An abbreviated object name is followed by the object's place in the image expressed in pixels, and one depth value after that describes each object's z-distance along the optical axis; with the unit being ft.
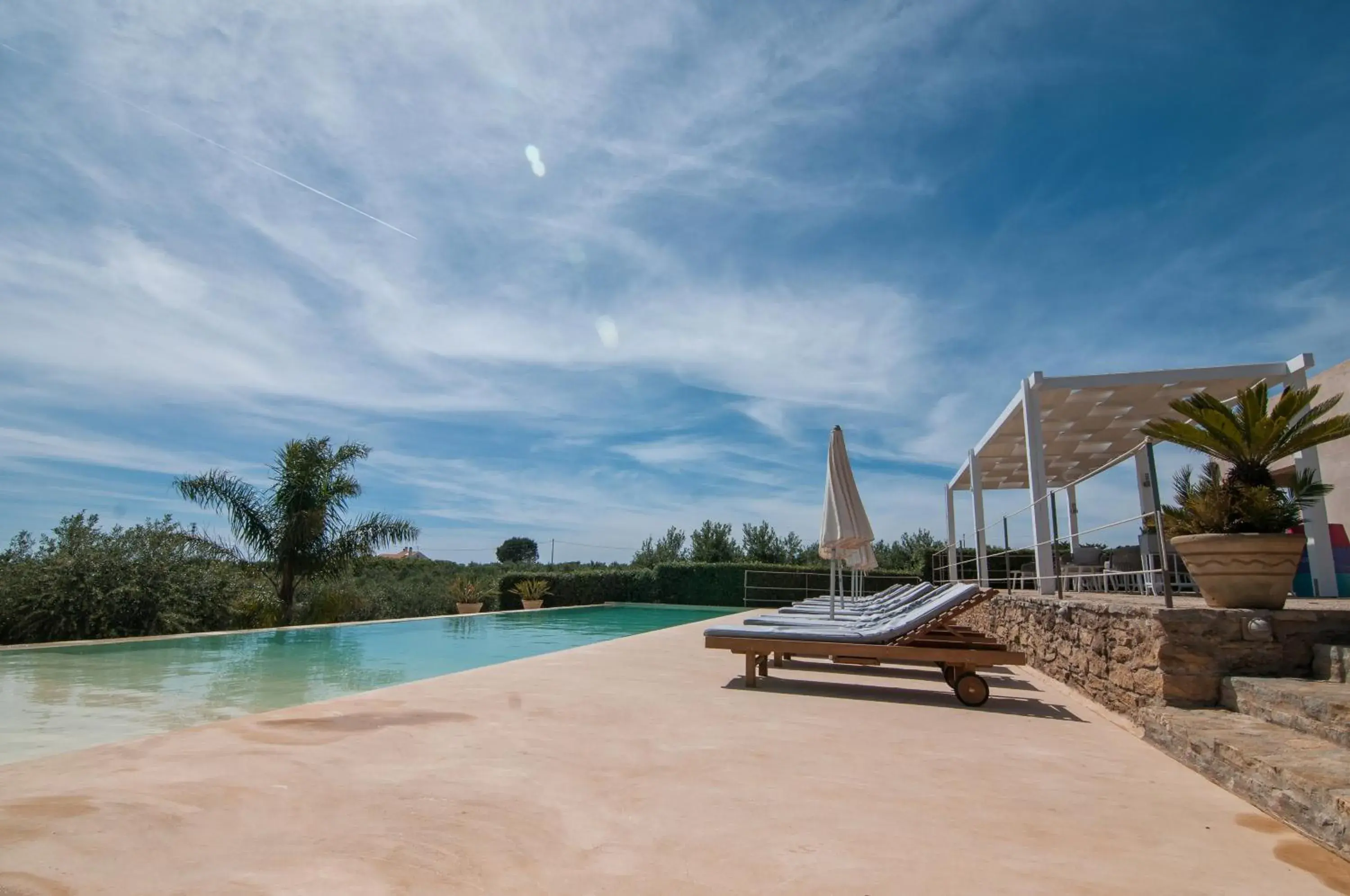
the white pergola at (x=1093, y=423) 27.32
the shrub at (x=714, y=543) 97.71
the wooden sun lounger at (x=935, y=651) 17.67
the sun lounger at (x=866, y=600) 33.42
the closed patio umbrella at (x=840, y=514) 22.54
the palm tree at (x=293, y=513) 49.47
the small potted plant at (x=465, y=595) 67.62
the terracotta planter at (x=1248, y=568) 13.47
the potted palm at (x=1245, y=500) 13.67
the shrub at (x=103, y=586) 34.35
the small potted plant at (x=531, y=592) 80.23
